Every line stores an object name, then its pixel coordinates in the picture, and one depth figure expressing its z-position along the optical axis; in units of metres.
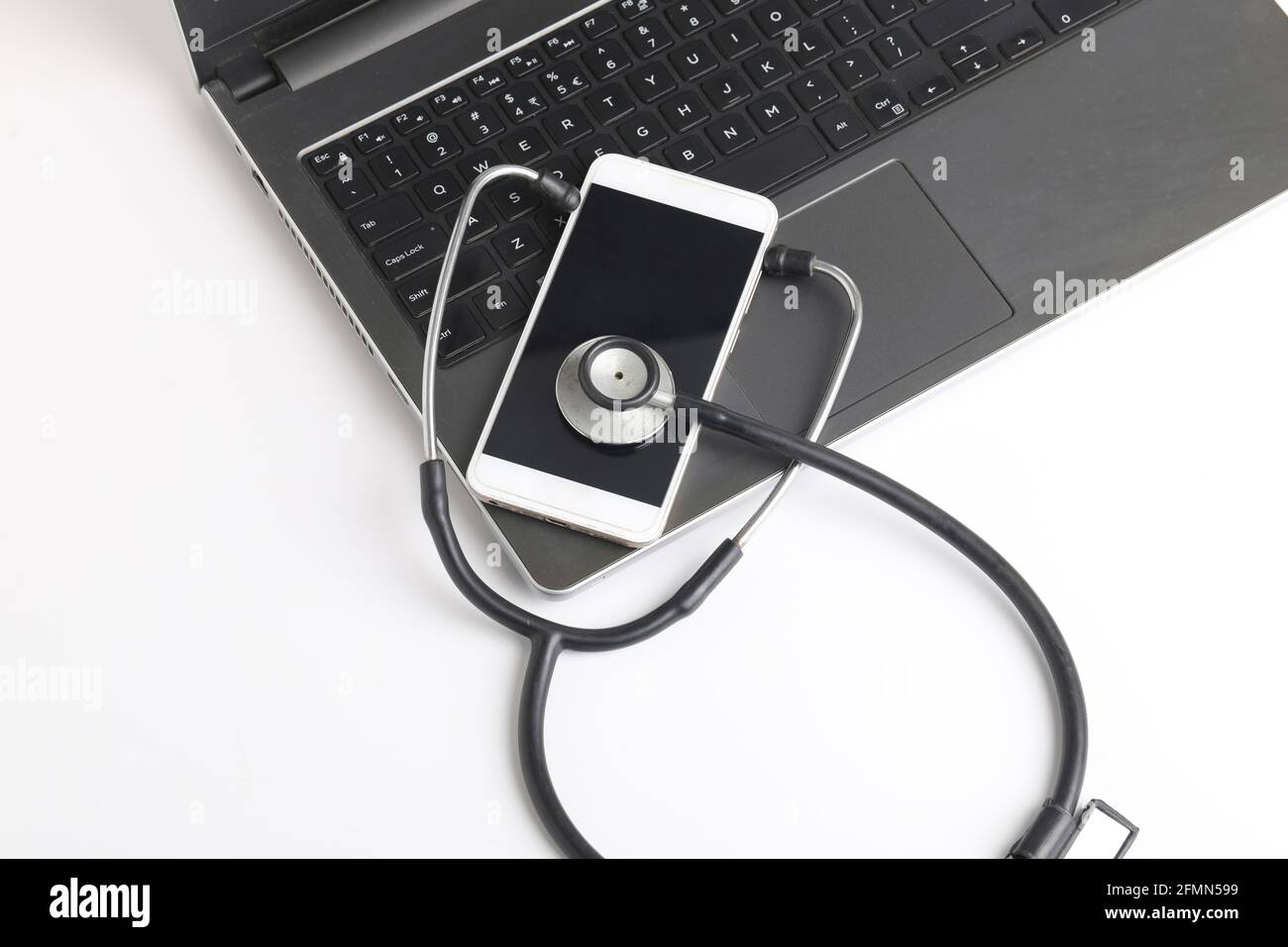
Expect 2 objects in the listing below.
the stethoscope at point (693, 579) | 0.64
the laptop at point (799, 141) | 0.71
